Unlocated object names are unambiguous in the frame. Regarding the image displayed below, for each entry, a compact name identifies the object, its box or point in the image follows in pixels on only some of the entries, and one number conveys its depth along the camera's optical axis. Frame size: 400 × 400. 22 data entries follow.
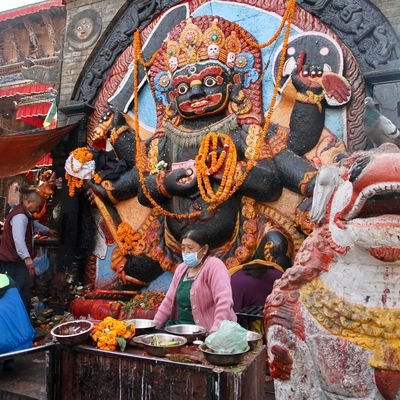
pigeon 2.65
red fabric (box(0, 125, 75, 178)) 6.06
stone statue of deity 5.10
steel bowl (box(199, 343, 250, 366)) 2.41
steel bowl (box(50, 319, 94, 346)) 2.75
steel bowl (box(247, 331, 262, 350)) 2.76
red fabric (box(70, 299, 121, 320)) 5.61
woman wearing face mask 3.22
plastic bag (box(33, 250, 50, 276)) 6.87
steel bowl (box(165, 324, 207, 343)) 2.91
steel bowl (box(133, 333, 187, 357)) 2.61
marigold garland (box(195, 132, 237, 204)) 5.15
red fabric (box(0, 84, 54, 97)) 12.83
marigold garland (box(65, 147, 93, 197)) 6.30
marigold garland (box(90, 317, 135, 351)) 2.76
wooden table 2.36
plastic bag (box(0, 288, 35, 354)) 3.82
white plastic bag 2.47
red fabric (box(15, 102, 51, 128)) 12.41
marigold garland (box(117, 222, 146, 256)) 6.06
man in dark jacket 5.20
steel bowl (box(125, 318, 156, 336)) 3.07
